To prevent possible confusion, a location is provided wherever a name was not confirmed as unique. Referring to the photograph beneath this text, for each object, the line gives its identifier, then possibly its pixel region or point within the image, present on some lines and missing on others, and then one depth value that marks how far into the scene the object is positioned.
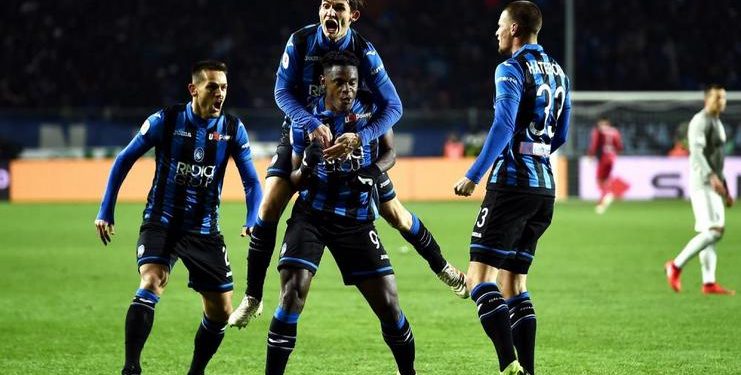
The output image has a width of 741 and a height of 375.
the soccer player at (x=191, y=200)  13.76
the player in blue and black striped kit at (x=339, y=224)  12.39
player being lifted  12.76
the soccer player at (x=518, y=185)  12.91
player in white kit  23.16
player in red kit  50.91
